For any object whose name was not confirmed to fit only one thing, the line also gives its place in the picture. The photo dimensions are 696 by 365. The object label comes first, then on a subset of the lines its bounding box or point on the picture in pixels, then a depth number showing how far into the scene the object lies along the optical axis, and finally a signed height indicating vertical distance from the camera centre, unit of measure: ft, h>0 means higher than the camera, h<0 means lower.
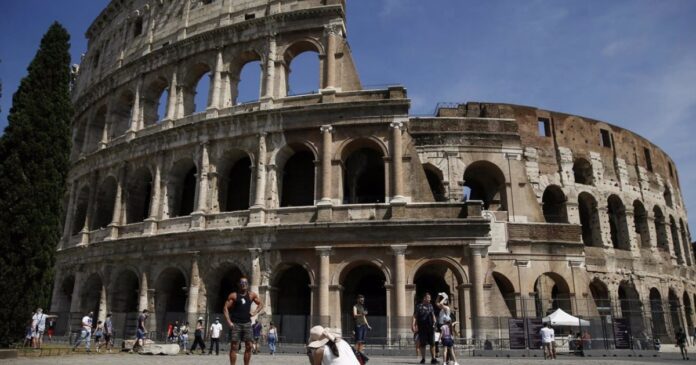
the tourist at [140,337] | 47.16 -1.26
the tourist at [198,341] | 47.88 -1.57
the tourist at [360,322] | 34.60 +0.16
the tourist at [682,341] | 49.55 -1.51
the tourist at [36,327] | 46.75 -0.32
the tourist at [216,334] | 46.28 -0.90
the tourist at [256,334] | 48.54 -0.99
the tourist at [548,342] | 45.60 -1.49
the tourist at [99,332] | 58.65 -0.95
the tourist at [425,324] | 33.27 +0.03
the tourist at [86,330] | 49.85 -0.62
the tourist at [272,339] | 48.64 -1.39
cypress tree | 42.65 +12.33
